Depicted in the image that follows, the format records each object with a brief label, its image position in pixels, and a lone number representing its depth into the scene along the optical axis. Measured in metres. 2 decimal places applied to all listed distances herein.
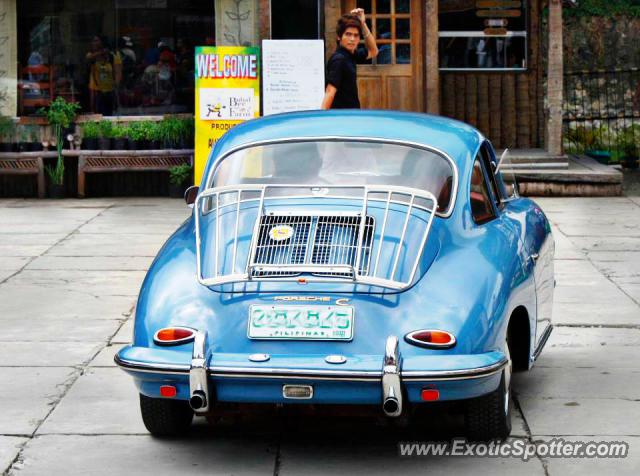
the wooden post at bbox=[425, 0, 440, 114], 17.11
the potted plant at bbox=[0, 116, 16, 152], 17.08
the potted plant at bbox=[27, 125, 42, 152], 17.31
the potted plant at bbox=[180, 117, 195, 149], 16.91
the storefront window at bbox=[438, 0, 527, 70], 19.09
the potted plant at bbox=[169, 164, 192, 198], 16.62
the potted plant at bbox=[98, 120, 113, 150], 16.92
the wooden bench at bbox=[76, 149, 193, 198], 16.84
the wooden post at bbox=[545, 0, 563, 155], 17.28
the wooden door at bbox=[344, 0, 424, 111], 17.52
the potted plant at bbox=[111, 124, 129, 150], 16.95
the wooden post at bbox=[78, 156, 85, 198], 16.94
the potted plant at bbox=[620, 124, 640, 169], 20.08
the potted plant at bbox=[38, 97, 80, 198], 16.94
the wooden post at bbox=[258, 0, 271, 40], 16.75
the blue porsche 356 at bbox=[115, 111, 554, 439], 5.84
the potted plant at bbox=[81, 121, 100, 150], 17.00
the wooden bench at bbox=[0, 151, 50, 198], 16.89
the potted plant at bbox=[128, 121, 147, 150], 16.95
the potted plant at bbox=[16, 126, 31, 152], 17.31
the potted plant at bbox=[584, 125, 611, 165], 21.39
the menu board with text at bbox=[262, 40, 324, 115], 15.93
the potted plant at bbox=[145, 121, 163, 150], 16.97
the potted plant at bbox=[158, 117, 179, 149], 16.89
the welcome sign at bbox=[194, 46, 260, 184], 16.11
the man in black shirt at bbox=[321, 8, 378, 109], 12.27
